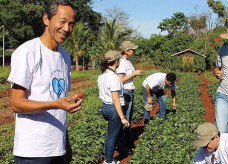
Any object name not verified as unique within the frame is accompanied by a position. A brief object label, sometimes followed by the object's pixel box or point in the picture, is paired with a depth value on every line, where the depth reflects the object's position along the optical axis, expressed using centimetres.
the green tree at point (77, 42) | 2979
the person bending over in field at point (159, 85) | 634
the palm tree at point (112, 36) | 2661
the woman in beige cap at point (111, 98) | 434
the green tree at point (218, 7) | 4572
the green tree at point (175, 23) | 6088
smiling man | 176
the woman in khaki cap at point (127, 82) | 544
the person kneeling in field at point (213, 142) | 287
